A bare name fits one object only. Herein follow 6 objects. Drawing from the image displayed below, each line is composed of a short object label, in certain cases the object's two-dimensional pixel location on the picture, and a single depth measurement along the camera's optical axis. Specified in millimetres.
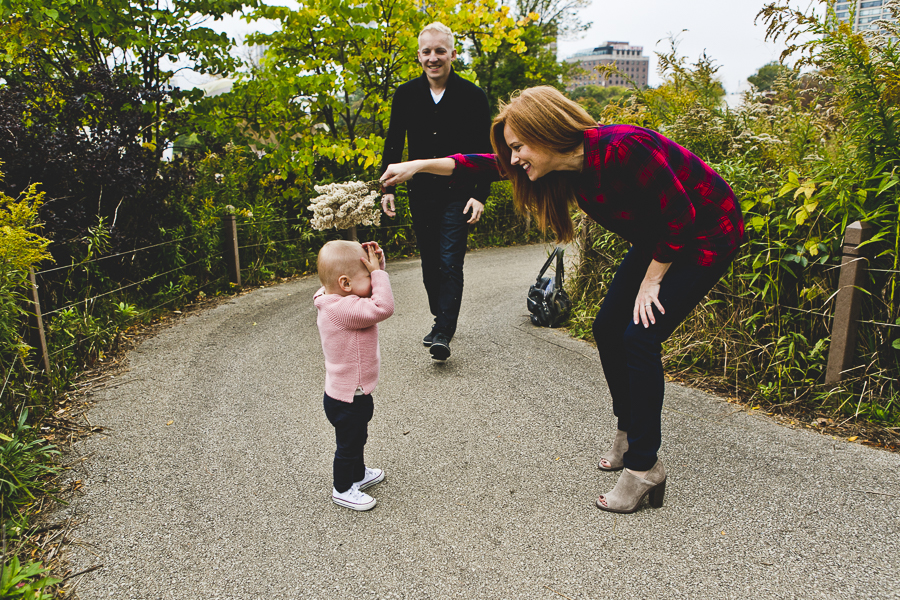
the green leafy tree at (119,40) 4883
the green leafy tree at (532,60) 21953
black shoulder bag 4871
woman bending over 1987
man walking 3799
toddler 2211
